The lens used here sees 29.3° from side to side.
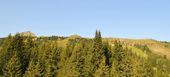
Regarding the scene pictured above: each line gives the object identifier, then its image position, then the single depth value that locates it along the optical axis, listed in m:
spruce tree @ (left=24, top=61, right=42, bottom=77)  100.66
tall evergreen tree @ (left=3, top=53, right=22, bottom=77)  100.75
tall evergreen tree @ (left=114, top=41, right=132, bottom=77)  118.59
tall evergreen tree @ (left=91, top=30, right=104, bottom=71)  121.61
